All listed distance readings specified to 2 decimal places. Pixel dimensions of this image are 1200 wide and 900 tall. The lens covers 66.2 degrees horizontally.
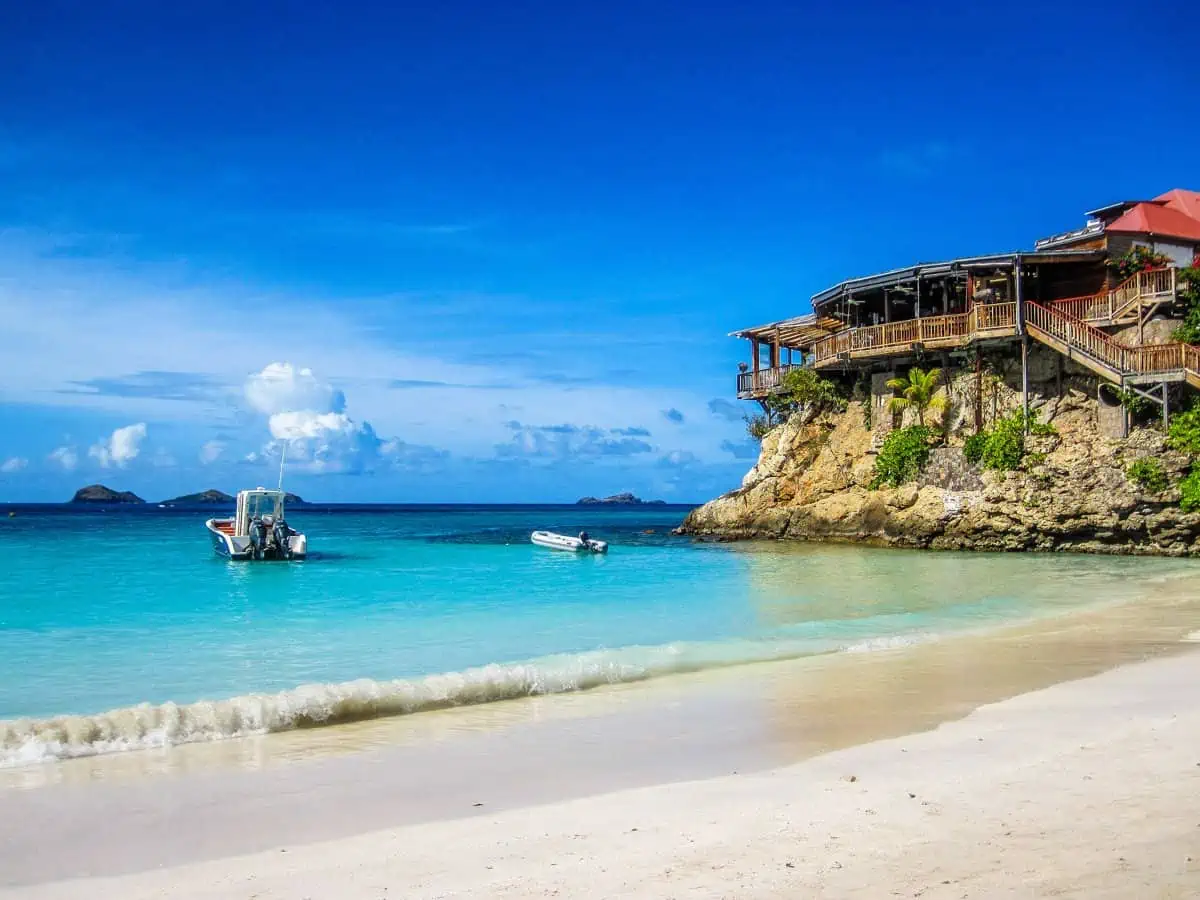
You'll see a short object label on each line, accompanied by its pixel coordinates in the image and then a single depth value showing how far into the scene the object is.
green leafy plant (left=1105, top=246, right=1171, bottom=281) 30.25
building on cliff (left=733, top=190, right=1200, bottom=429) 28.05
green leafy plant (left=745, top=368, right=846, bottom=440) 37.47
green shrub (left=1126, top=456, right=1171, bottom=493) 27.39
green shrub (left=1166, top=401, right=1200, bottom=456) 26.73
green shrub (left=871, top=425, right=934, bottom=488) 33.09
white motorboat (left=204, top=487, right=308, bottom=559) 31.03
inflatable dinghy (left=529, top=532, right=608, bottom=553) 36.34
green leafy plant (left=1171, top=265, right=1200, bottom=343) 27.75
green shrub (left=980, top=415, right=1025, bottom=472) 30.52
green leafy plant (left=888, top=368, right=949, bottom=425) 32.72
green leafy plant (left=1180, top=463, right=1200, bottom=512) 26.73
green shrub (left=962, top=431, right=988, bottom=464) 31.42
